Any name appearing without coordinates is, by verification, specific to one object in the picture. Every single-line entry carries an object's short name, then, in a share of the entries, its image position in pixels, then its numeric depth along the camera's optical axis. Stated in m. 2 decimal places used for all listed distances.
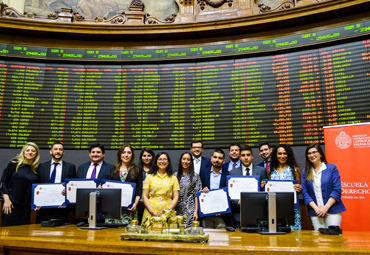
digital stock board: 4.82
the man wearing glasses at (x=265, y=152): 4.32
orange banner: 3.94
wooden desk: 1.67
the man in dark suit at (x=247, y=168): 3.79
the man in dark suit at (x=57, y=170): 3.96
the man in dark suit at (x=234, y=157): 4.32
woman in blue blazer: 3.33
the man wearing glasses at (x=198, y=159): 4.48
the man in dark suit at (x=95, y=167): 4.02
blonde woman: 3.72
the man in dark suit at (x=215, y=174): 3.88
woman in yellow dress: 3.49
